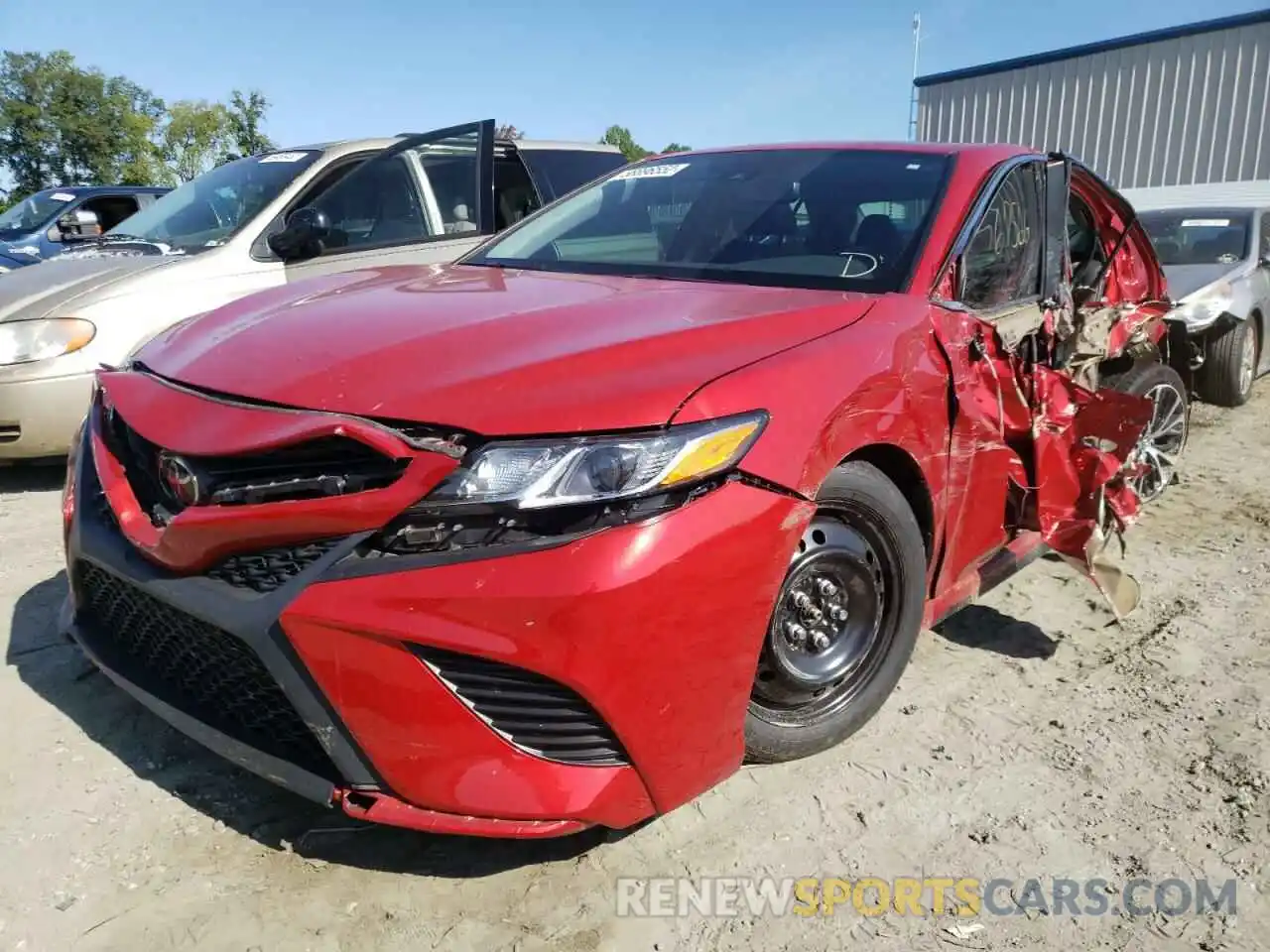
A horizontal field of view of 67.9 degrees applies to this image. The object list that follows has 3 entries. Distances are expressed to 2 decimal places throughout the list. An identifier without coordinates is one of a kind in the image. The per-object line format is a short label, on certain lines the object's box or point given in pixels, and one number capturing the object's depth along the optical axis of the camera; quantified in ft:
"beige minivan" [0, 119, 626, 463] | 14.75
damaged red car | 5.75
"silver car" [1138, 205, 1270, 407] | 21.12
